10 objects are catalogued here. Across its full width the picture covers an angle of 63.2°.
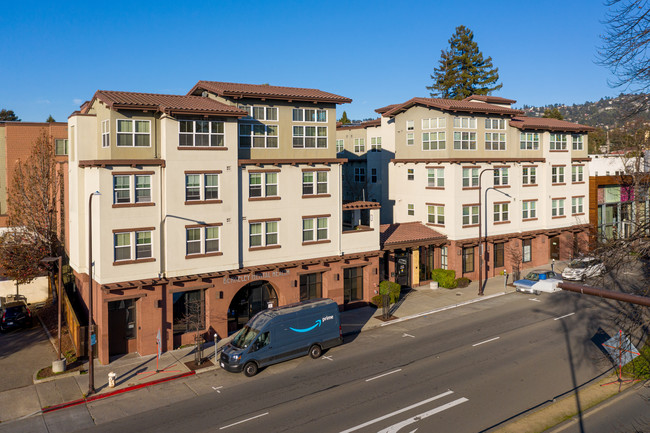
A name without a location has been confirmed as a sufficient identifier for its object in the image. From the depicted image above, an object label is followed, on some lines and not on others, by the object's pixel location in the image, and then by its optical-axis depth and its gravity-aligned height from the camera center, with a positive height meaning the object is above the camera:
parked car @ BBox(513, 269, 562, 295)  41.09 -6.09
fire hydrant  24.31 -7.80
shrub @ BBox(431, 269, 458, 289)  42.84 -5.86
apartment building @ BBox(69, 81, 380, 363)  28.55 -0.01
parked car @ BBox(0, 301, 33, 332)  33.78 -6.89
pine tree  84.88 +22.25
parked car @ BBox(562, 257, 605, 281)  40.15 -5.39
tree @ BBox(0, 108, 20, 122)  98.50 +18.23
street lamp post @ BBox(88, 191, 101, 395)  23.81 -6.59
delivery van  25.69 -6.55
